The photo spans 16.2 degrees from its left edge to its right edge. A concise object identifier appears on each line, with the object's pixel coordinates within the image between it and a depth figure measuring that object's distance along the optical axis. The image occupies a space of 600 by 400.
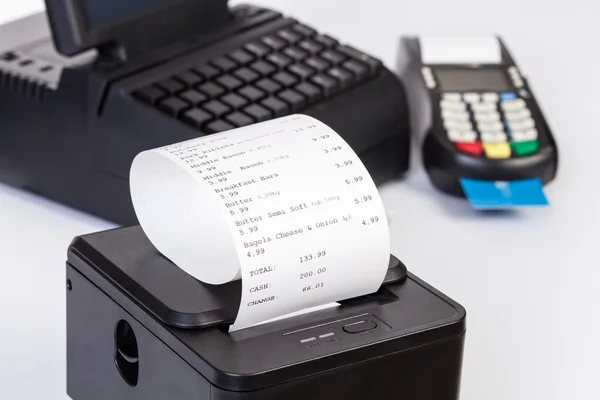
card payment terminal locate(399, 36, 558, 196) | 1.42
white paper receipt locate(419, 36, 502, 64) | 1.53
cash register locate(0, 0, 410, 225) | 1.34
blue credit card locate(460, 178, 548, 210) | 1.39
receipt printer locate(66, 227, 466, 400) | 1.08
